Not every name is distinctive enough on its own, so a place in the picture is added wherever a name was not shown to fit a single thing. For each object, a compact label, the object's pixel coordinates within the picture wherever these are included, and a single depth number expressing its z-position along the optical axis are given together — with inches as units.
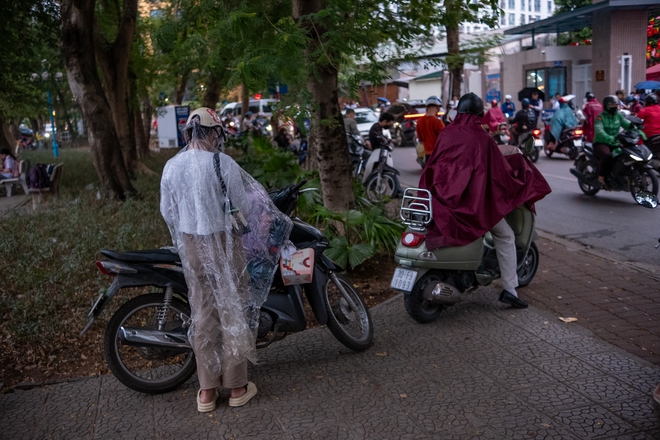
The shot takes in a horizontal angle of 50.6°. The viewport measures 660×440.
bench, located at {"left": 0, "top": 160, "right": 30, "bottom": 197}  681.6
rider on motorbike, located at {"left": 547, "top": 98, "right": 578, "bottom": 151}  698.8
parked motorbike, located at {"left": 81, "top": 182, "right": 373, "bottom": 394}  173.3
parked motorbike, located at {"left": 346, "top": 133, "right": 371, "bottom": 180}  574.0
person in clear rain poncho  163.0
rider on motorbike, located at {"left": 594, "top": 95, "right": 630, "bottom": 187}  442.6
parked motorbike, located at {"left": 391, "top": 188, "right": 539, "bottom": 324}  214.5
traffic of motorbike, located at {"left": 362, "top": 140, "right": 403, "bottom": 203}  493.7
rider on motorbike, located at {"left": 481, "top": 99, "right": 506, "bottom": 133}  659.8
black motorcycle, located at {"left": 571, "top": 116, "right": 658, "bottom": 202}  430.9
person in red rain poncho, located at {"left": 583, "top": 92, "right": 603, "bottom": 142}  533.6
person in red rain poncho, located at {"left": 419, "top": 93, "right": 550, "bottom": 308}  214.4
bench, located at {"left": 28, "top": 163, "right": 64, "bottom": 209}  596.8
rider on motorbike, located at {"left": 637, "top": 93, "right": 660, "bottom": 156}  530.0
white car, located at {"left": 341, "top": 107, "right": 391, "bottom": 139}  1036.4
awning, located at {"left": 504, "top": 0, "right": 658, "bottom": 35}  1055.0
